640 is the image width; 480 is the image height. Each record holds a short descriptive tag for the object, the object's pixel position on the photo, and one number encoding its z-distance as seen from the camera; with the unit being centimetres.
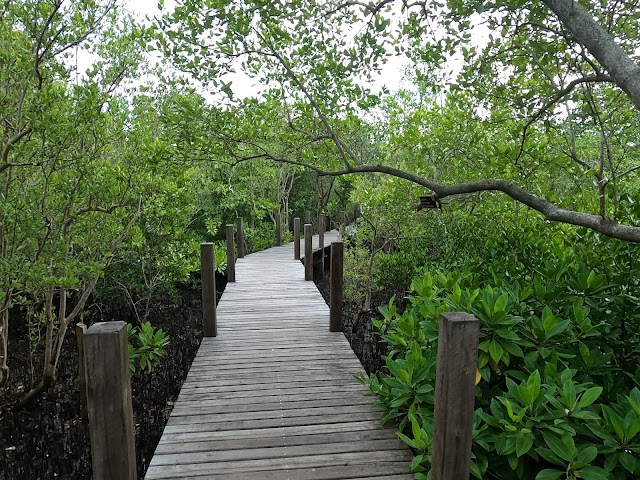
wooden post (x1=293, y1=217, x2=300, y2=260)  1065
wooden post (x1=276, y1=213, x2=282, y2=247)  1374
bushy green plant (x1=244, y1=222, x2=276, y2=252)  1321
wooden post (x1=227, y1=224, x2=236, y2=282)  795
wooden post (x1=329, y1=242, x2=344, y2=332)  482
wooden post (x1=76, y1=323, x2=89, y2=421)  454
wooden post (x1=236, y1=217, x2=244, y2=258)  1067
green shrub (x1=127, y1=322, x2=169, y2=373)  316
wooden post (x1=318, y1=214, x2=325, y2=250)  1257
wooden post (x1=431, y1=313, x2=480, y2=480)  187
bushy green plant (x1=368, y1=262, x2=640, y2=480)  197
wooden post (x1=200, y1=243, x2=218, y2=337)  485
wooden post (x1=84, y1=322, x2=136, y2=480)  176
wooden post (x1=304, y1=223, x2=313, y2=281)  802
